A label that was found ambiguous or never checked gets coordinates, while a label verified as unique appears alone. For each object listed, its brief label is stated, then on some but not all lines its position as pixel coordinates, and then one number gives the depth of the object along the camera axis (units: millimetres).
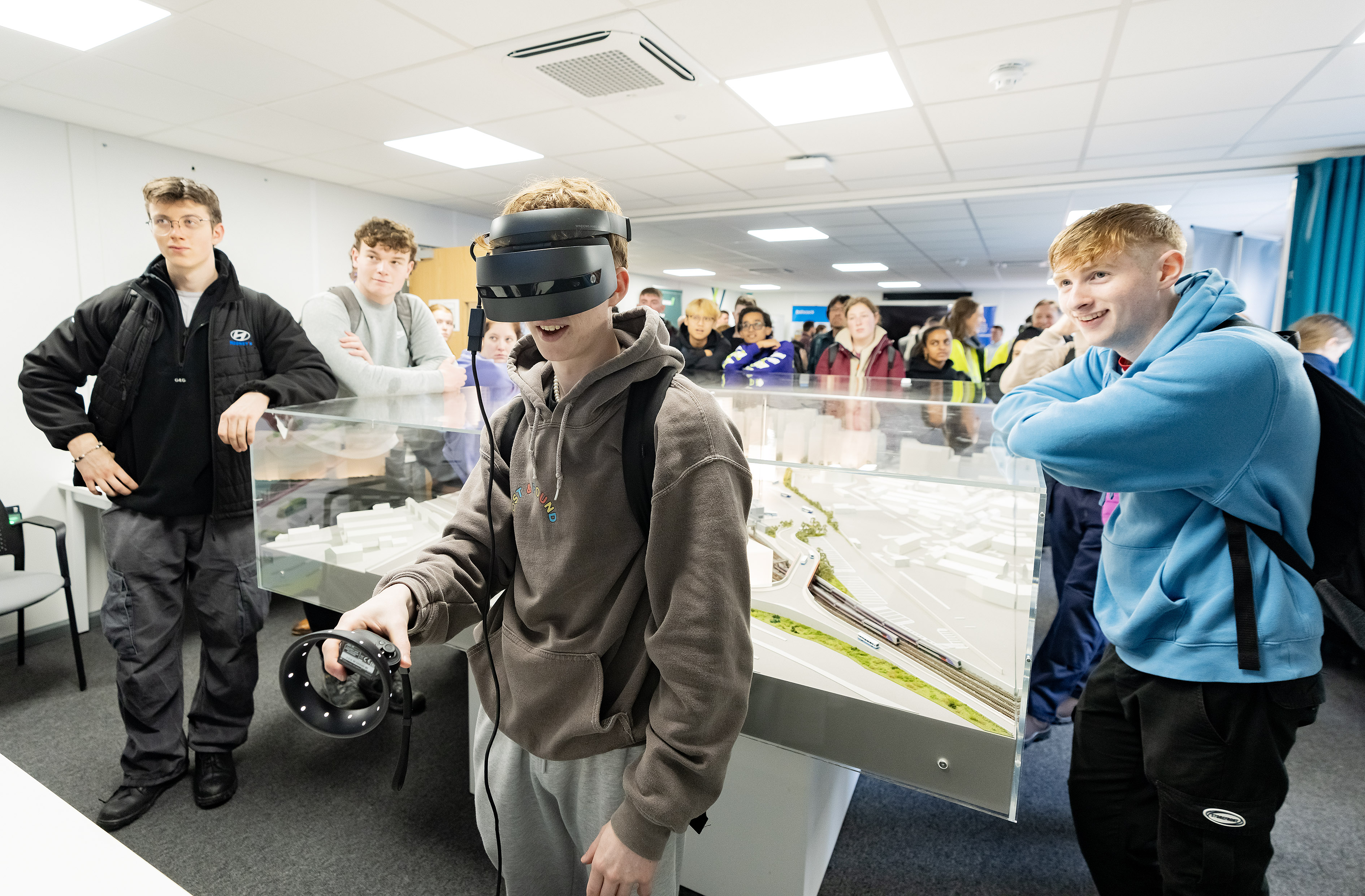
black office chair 2891
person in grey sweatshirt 2404
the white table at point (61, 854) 666
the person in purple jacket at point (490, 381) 1936
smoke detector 3246
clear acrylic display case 1194
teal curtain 4418
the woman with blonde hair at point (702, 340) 5137
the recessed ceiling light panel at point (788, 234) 7906
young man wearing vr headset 868
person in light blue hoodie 1096
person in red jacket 4793
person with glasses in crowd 5125
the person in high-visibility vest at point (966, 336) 5488
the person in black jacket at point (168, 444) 2066
